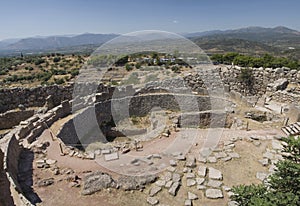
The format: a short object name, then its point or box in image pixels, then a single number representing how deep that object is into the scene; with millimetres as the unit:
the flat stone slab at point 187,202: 6966
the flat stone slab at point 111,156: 9594
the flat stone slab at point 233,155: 9284
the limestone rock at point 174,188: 7457
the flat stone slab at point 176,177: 8033
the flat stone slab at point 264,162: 8641
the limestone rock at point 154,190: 7508
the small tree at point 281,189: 4570
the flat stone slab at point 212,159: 9023
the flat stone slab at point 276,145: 9609
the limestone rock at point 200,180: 7879
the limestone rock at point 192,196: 7246
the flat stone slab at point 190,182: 7824
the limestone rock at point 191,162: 8758
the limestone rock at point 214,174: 8070
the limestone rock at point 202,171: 8266
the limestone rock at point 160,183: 7878
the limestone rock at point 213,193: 7240
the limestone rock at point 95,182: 7615
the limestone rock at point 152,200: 7130
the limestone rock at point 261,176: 7952
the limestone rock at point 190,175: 8156
